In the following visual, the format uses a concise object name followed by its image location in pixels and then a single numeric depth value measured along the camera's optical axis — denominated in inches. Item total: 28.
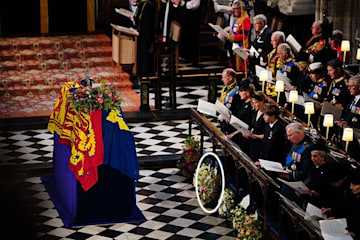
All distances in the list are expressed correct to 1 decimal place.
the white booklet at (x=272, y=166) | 549.6
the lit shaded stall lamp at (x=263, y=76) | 821.9
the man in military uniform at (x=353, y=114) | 662.5
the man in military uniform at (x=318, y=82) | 784.3
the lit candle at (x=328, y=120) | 633.6
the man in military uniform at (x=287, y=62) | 855.1
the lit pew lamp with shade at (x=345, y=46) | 913.5
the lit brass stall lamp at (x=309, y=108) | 676.1
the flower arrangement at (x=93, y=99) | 603.5
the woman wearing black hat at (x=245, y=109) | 707.4
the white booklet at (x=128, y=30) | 1131.2
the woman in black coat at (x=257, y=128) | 657.6
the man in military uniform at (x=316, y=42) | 983.6
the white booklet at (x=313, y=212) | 468.1
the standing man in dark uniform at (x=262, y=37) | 1010.7
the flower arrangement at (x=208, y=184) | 674.4
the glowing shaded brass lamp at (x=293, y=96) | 719.1
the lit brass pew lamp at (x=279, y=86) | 772.6
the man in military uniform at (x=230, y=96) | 754.8
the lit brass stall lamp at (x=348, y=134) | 597.3
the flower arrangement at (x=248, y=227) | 571.2
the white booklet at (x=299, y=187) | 502.6
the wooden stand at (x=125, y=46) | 1156.5
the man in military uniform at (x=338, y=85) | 748.6
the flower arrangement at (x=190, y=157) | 775.1
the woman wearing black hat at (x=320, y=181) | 504.1
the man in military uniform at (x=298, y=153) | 551.5
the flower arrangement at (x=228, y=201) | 651.5
